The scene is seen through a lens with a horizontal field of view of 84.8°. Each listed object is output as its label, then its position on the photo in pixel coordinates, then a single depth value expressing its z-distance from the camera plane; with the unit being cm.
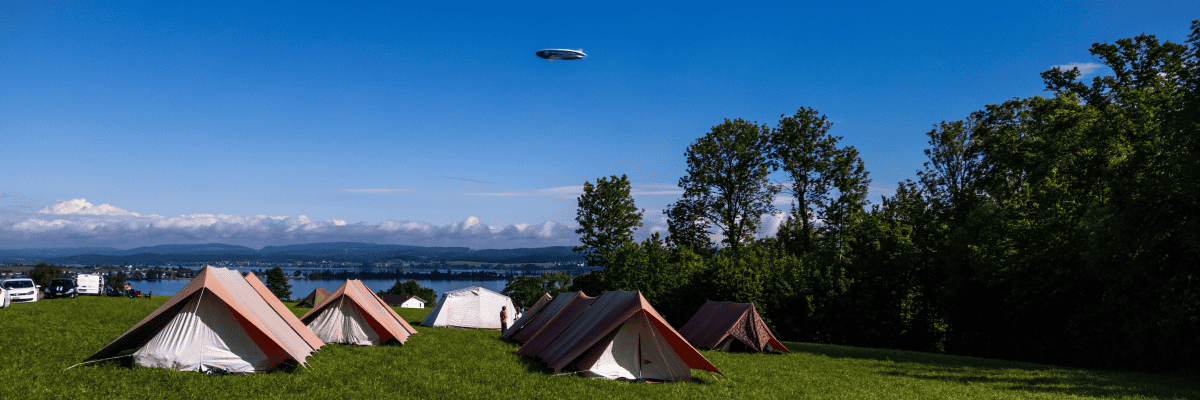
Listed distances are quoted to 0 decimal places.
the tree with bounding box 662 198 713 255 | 3719
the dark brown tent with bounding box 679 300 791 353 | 2205
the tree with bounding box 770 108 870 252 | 3281
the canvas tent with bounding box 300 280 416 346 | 2012
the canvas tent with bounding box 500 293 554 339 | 2506
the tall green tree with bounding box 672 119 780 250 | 3569
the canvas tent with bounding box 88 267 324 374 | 1212
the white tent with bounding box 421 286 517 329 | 3244
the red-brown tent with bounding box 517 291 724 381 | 1420
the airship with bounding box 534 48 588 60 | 4472
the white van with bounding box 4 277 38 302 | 3222
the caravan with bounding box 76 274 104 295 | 4325
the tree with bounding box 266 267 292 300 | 11288
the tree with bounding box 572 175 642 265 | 4347
